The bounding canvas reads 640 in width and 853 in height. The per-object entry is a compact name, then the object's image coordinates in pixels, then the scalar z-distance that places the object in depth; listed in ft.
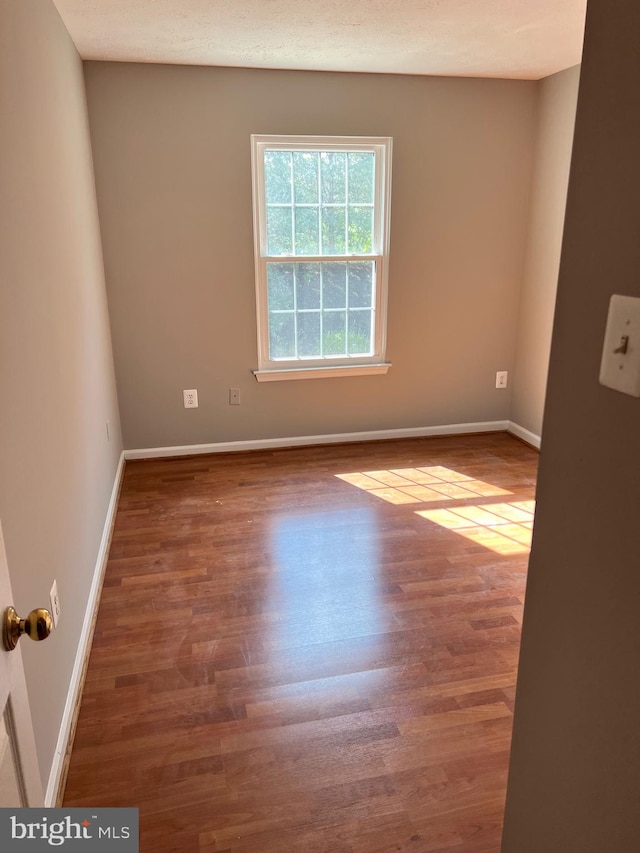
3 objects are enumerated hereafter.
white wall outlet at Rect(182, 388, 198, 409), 13.48
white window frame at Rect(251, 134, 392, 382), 12.51
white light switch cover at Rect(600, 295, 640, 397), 2.48
